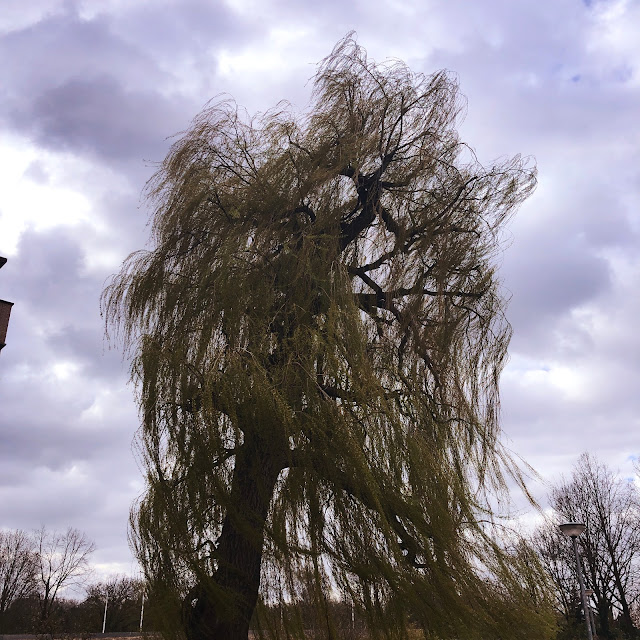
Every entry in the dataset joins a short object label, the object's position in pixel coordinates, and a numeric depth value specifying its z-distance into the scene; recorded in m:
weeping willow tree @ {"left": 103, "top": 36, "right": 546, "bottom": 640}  6.61
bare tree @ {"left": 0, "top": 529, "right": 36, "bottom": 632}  46.62
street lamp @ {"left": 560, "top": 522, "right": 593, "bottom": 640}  14.25
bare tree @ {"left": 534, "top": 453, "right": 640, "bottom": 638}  30.27
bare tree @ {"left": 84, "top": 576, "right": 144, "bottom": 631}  36.78
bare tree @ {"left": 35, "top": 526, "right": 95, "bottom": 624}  39.72
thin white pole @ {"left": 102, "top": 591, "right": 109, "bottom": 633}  37.22
